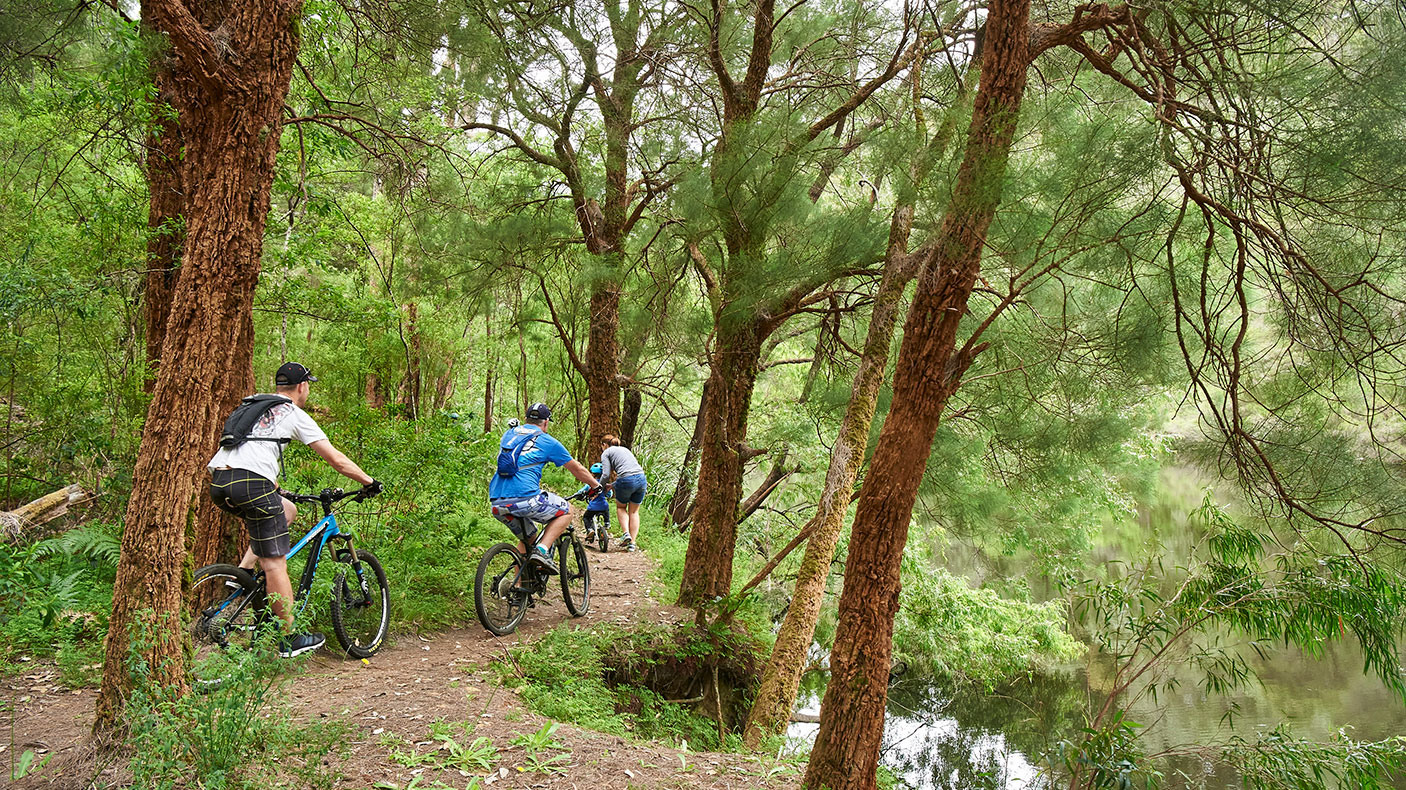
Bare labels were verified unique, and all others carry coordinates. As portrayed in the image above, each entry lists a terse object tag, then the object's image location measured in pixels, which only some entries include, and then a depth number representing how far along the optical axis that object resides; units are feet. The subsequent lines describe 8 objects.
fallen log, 17.75
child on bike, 31.14
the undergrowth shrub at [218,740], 9.53
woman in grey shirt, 27.86
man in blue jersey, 19.34
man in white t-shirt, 13.46
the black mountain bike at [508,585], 19.24
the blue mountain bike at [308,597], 13.76
